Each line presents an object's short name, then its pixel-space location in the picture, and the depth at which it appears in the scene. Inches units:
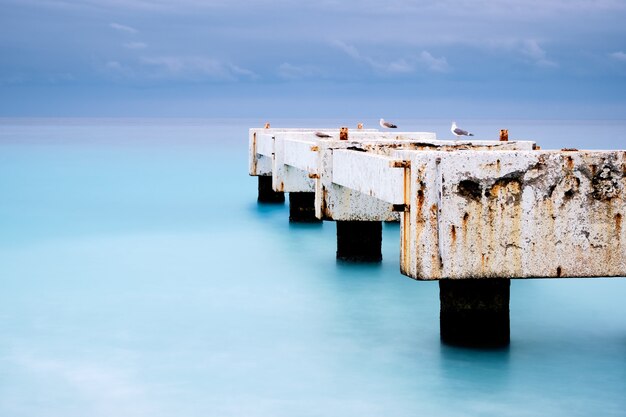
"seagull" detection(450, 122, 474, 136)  498.9
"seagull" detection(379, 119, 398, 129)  721.6
